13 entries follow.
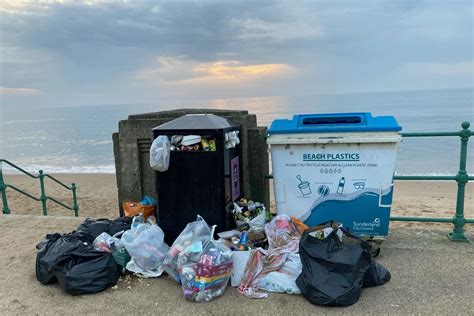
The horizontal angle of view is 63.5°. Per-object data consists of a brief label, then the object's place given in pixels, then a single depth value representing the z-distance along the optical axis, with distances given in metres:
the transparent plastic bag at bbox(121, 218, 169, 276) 3.42
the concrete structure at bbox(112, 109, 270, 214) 4.52
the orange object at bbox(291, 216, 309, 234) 3.64
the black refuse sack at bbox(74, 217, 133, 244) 3.72
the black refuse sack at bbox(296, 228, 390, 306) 2.79
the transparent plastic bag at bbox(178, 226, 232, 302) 2.97
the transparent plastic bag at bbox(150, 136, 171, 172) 3.60
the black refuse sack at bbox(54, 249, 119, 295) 3.12
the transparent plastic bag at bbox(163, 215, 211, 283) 3.25
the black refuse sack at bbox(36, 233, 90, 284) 3.24
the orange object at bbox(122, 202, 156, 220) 4.33
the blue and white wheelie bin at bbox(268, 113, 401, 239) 3.60
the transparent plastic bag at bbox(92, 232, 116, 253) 3.51
